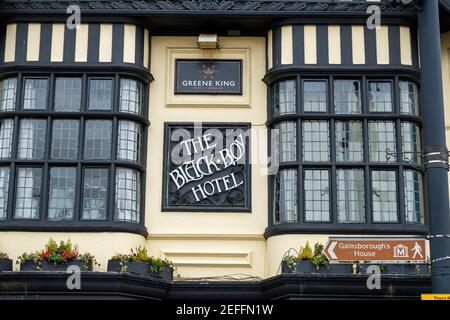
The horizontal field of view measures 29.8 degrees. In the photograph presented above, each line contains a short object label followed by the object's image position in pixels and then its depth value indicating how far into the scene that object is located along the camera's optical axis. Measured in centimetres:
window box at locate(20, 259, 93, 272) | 1462
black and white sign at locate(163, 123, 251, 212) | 1591
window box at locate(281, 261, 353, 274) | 1453
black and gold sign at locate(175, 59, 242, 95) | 1645
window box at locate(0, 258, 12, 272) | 1475
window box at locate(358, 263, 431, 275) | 1452
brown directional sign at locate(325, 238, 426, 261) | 1445
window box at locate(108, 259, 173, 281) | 1471
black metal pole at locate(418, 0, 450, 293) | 1205
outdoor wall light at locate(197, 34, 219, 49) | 1634
